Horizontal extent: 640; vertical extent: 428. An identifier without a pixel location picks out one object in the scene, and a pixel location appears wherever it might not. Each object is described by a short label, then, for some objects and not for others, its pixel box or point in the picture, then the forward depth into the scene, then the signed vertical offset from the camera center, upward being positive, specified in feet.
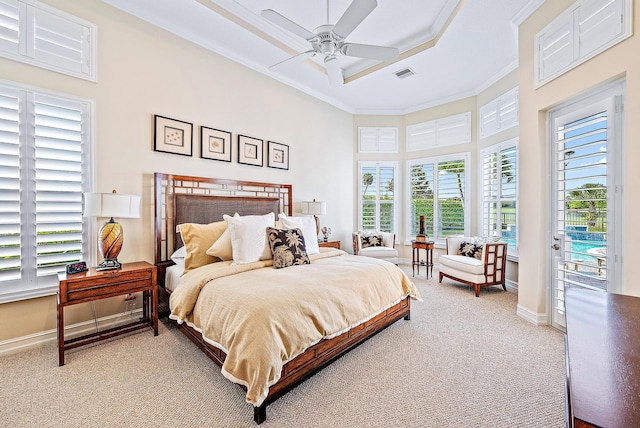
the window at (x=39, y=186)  7.66 +0.79
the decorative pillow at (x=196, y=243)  9.09 -1.00
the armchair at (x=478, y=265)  13.16 -2.57
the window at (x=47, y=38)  7.74 +5.22
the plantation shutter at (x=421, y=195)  19.02 +1.24
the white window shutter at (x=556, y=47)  8.36 +5.29
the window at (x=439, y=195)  17.65 +1.18
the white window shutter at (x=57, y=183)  8.13 +0.92
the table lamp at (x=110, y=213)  7.91 +0.00
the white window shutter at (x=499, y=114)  14.08 +5.43
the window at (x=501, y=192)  14.30 +1.13
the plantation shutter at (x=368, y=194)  20.17 +1.38
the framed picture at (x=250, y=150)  12.98 +3.03
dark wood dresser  1.88 -1.36
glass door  7.63 +0.51
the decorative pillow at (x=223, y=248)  9.18 -1.18
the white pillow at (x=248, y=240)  8.96 -0.89
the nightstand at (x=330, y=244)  14.87 -1.73
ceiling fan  7.39 +5.39
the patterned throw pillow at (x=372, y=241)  18.24 -1.86
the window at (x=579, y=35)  7.00 +5.08
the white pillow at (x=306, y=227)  11.14 -0.59
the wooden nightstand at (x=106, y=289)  7.20 -2.15
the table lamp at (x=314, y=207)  15.39 +0.33
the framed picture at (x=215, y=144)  11.71 +3.02
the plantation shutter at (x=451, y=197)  17.70 +1.03
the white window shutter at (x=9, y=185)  7.58 +0.79
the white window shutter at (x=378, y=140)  20.08 +5.28
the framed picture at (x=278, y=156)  14.28 +3.03
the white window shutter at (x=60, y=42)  8.12 +5.21
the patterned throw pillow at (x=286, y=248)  9.02 -1.18
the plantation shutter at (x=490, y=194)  15.61 +1.12
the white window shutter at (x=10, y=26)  7.63 +5.22
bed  5.45 -2.23
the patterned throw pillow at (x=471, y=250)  14.70 -2.00
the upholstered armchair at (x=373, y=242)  17.40 -1.92
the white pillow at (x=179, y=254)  9.87 -1.49
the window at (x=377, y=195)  20.12 +1.31
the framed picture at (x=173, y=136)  10.36 +3.01
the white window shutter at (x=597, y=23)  7.05 +5.09
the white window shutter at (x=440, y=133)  17.51 +5.36
